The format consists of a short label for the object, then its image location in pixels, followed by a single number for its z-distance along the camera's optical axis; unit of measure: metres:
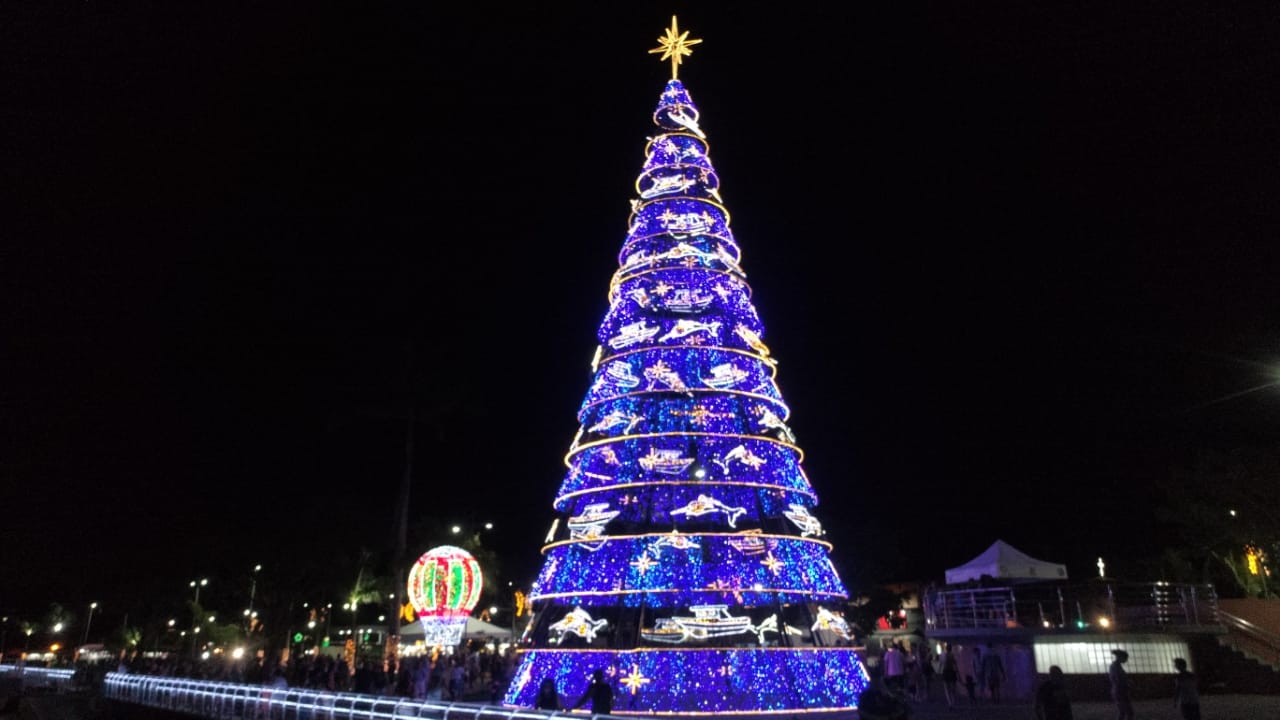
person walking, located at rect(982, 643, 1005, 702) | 18.70
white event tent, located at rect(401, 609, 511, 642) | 34.66
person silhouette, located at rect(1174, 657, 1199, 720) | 10.90
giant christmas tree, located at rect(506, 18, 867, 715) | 14.98
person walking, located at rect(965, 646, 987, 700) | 19.48
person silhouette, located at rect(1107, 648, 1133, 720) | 12.40
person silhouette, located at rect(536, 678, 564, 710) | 12.20
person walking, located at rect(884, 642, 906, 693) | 16.79
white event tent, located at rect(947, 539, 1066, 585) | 29.27
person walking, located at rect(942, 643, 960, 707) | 17.83
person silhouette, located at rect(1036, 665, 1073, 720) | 9.02
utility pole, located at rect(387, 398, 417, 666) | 34.27
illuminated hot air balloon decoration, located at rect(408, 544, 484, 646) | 26.55
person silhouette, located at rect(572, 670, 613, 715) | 11.61
